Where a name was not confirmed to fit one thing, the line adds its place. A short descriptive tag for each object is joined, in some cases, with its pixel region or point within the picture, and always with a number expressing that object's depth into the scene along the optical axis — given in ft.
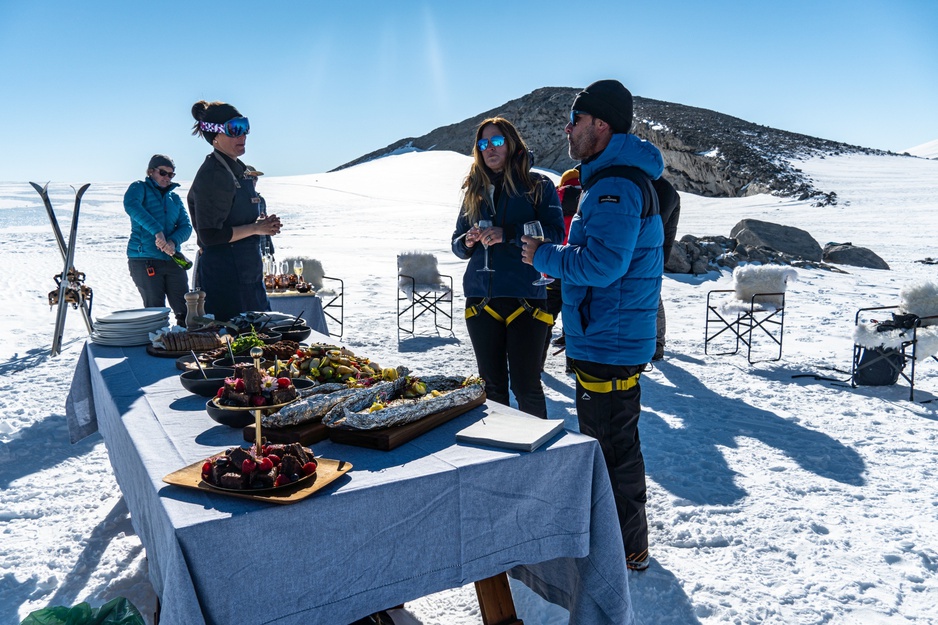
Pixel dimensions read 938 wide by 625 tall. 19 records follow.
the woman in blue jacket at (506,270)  12.12
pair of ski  22.26
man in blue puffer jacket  9.13
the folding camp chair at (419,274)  32.81
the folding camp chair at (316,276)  31.01
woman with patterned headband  12.73
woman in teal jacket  19.26
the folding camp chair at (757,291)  26.91
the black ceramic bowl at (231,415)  7.29
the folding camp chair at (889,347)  20.61
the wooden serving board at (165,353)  11.21
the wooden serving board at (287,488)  5.48
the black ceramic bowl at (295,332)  11.89
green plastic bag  6.54
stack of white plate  12.37
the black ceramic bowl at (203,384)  8.48
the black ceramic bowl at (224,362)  9.50
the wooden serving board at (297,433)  6.90
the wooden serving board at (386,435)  6.66
